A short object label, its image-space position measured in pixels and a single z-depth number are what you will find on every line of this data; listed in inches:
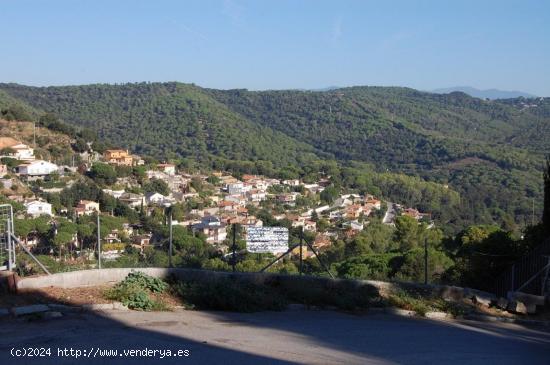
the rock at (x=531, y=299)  400.8
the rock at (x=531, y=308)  394.5
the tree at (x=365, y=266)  636.1
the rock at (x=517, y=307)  391.5
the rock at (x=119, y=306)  287.3
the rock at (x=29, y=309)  257.8
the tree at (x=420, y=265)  582.9
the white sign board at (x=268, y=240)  375.9
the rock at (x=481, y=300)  401.1
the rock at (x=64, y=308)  270.2
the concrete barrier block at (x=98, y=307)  279.0
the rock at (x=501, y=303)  397.1
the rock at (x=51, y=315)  259.0
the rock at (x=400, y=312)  353.4
